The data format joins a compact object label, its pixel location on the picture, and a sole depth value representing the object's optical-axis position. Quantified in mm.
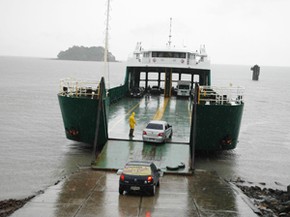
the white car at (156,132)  23781
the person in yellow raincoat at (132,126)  24700
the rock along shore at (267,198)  18281
